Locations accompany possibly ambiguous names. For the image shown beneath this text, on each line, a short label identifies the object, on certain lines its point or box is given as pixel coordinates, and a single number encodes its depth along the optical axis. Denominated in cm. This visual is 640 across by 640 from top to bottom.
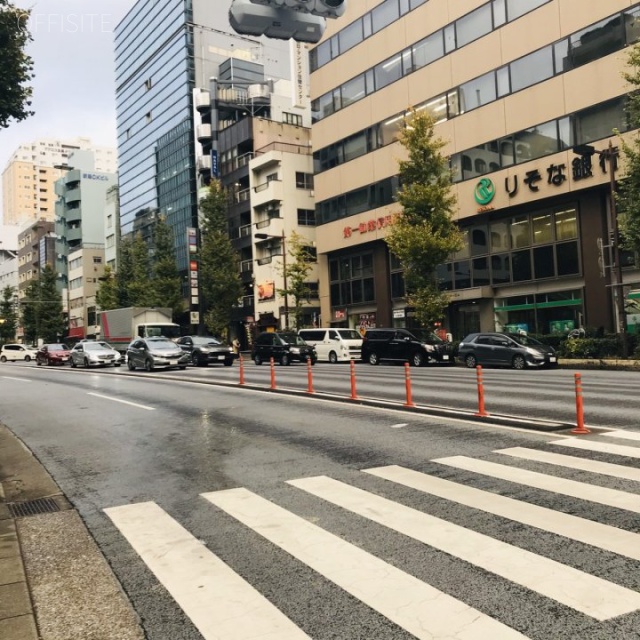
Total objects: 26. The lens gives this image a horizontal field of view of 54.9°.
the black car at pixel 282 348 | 3081
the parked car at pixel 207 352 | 3058
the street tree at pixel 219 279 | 5109
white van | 3238
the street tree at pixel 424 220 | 3020
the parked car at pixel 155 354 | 2770
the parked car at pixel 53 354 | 4041
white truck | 4056
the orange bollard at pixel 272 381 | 1635
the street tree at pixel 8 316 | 9056
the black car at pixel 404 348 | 2777
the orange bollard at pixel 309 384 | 1508
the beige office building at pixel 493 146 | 2748
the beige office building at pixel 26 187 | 18188
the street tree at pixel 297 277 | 4253
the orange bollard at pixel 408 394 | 1181
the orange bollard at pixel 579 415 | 877
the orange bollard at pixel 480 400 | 1027
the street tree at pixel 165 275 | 5900
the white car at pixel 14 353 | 5822
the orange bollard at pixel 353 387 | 1336
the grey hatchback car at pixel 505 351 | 2327
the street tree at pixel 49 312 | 8112
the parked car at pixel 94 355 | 3428
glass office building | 8269
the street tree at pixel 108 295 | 6950
